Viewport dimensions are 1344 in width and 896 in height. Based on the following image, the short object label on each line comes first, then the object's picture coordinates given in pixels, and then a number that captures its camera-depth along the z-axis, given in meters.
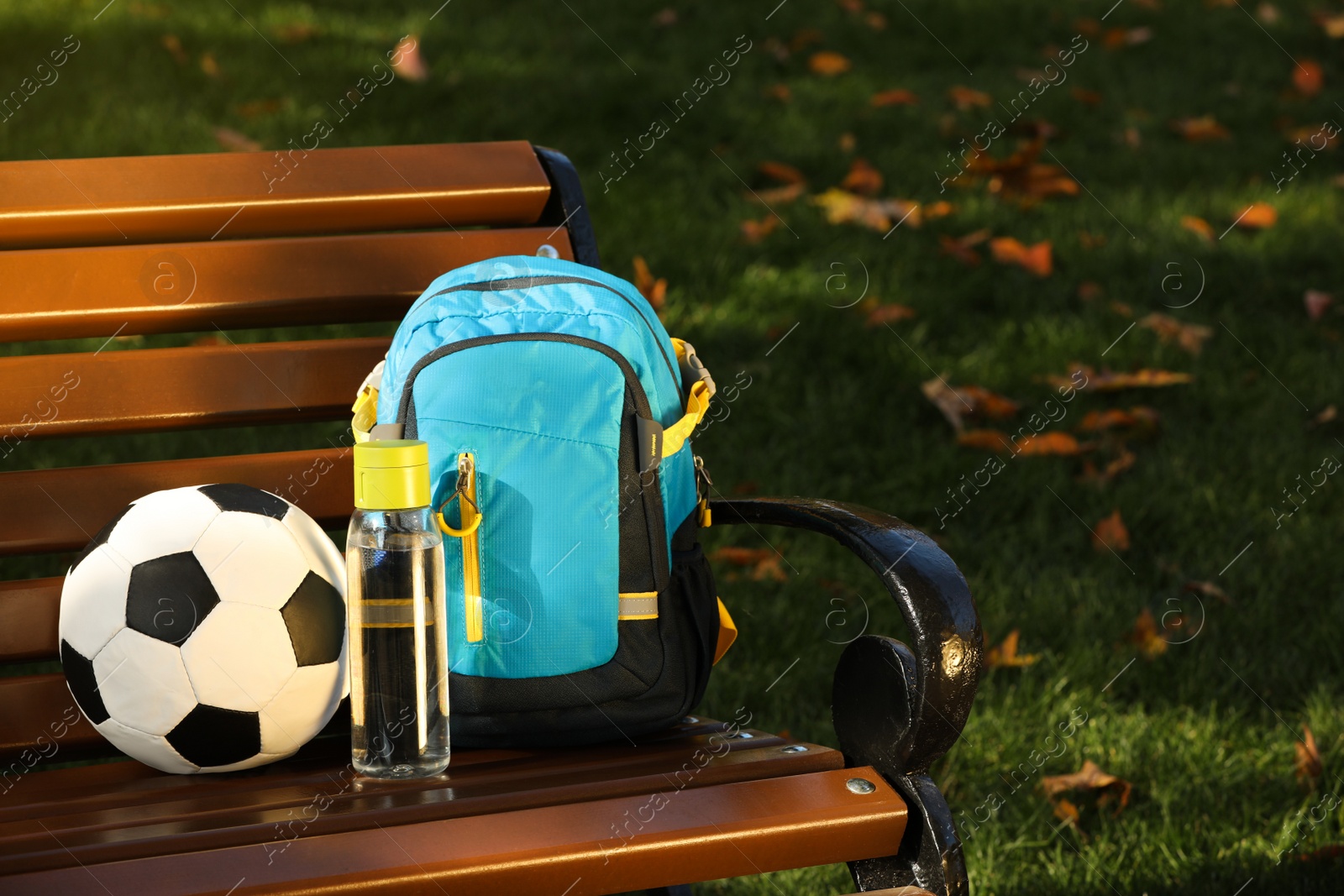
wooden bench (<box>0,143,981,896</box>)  2.64
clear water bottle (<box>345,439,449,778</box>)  3.07
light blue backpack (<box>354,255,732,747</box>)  3.18
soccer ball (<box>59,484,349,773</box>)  3.05
